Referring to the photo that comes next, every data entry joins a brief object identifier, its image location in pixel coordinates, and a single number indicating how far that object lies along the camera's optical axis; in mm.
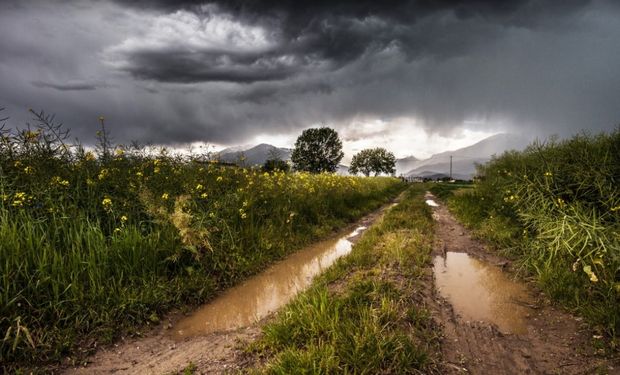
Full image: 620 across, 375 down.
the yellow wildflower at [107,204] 5414
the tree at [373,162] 99562
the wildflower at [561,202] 5553
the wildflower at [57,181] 5388
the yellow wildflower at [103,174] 5970
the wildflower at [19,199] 4804
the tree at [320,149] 68938
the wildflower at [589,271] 3947
